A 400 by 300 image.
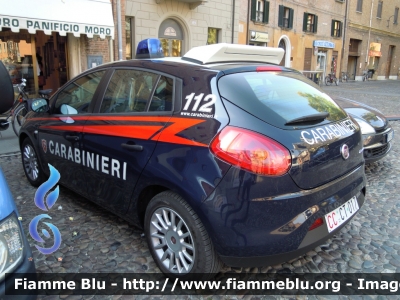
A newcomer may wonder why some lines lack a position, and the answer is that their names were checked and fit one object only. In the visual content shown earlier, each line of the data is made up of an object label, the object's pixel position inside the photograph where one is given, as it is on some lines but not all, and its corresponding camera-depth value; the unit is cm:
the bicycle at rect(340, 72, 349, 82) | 2969
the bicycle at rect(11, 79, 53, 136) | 743
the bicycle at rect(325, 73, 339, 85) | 2544
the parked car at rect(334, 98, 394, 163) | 464
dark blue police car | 210
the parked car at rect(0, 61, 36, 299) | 166
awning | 842
